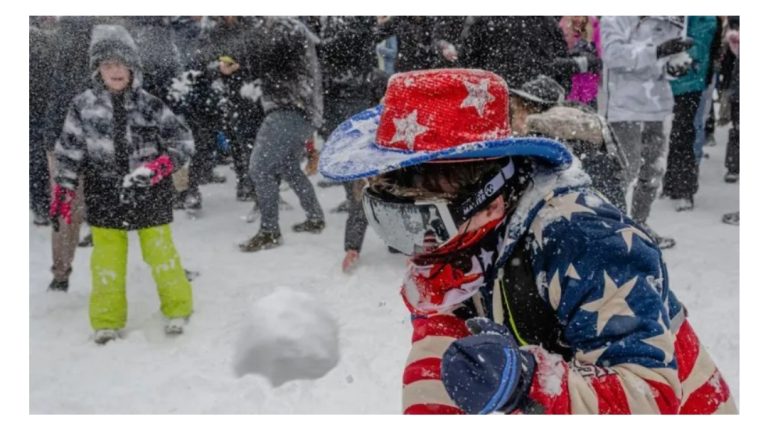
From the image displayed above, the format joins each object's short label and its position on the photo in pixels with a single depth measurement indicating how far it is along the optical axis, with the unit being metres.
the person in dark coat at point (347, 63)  4.73
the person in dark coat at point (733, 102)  5.16
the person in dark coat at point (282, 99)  4.41
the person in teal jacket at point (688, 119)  4.75
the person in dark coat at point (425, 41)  4.08
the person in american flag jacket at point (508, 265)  1.08
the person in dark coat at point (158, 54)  4.94
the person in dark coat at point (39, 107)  3.94
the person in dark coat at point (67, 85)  4.11
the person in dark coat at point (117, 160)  3.44
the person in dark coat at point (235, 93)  5.05
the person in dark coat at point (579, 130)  2.64
